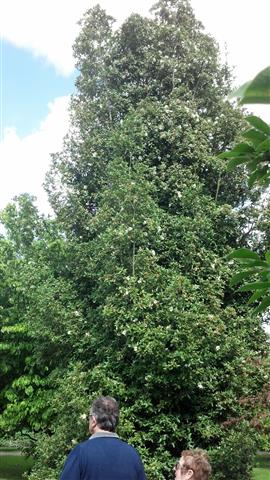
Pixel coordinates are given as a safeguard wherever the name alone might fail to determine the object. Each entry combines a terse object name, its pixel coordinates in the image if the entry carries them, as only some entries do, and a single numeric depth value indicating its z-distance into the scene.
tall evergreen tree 13.09
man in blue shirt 3.38
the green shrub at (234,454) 12.85
